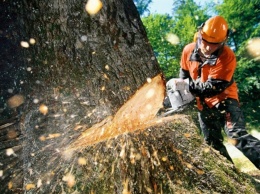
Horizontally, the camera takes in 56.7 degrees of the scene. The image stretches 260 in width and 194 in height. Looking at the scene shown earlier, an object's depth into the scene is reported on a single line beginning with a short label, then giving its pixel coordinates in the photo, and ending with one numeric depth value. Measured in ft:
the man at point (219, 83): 9.30
